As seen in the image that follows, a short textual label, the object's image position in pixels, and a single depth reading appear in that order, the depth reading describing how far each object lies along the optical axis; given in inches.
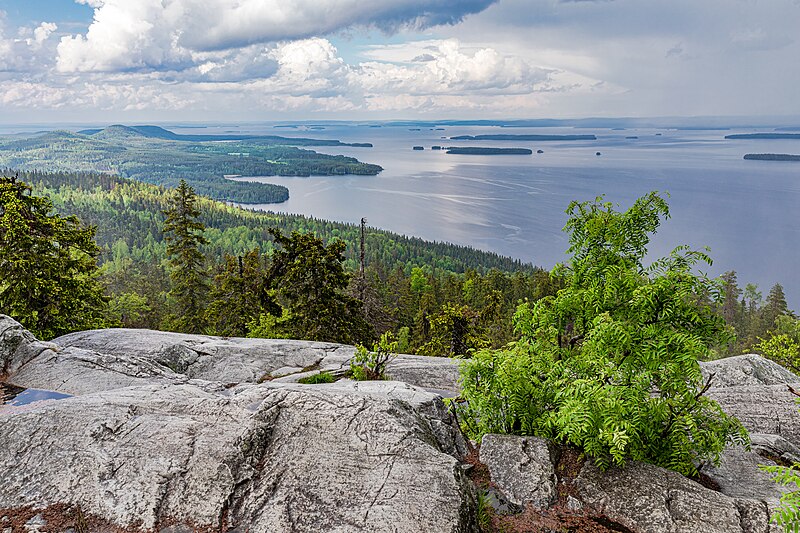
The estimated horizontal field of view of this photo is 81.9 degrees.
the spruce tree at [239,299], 1169.4
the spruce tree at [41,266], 752.3
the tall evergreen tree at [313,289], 1040.2
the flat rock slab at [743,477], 329.1
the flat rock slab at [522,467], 309.4
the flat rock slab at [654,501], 278.7
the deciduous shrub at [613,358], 289.7
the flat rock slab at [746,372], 647.1
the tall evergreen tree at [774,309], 2487.5
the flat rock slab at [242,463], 260.8
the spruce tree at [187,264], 1302.9
